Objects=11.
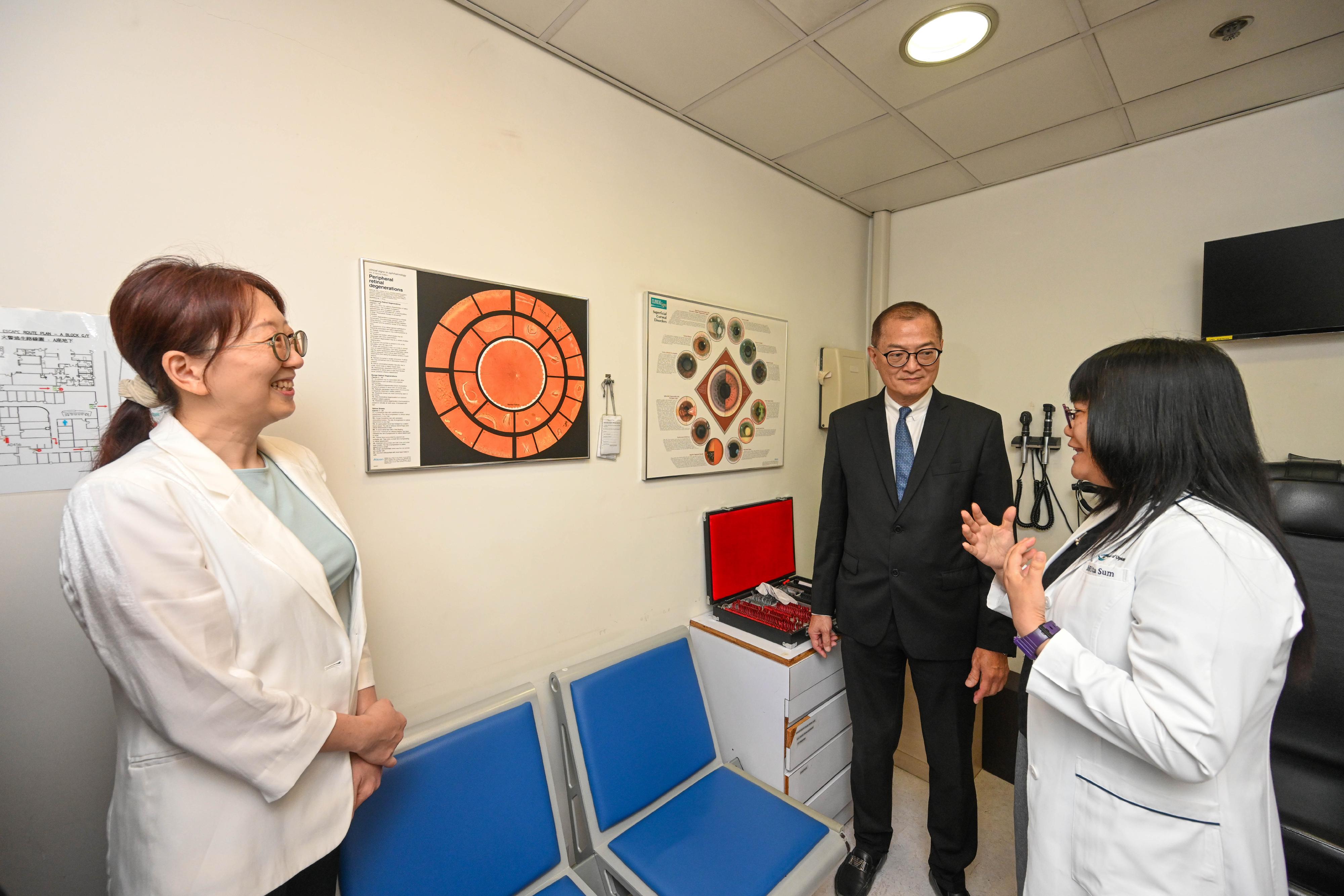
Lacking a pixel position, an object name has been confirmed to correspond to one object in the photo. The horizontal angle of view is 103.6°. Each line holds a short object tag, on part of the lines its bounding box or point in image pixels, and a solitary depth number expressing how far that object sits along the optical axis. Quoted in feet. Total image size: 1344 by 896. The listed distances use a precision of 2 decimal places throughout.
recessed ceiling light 5.00
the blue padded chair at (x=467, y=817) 3.94
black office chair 4.58
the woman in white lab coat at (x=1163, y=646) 2.70
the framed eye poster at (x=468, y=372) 4.50
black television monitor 6.06
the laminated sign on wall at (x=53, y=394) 3.19
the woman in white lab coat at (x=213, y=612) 2.50
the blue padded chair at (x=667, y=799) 4.60
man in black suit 5.58
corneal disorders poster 6.61
